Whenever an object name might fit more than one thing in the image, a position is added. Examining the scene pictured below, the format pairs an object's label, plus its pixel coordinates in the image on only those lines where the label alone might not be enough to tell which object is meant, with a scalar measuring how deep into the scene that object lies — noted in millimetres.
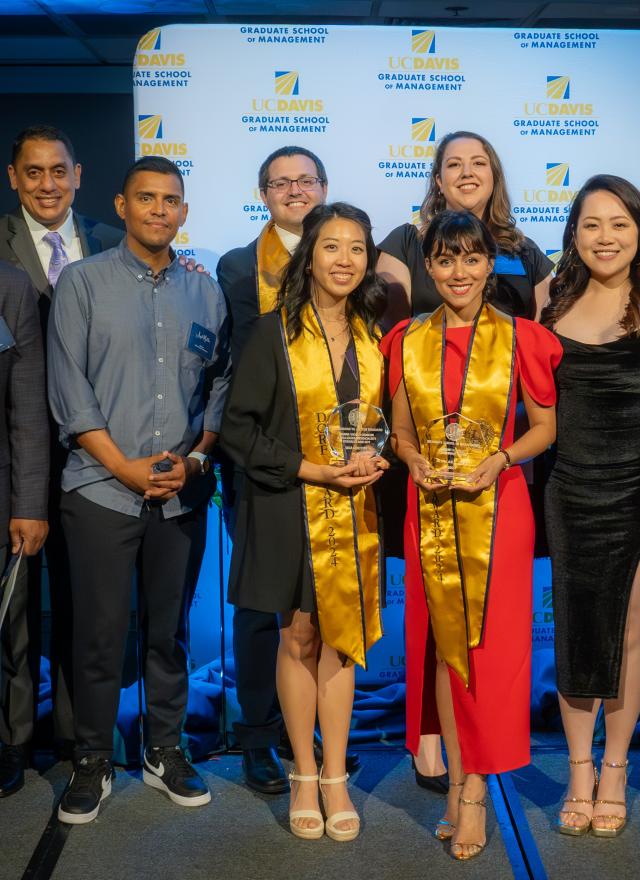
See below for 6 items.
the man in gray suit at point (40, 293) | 3121
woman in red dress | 2625
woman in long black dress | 2791
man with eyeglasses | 3164
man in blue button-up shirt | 2836
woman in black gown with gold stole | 2689
